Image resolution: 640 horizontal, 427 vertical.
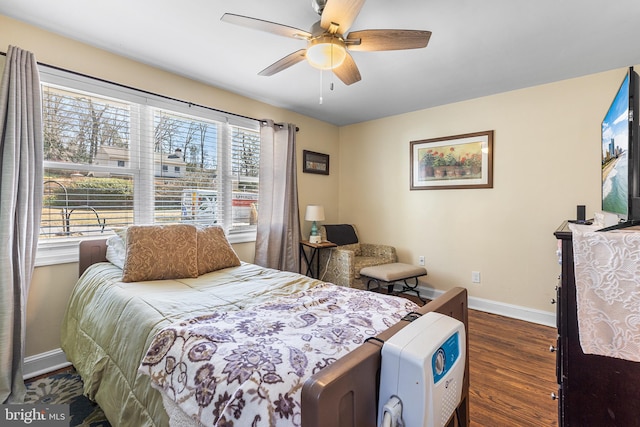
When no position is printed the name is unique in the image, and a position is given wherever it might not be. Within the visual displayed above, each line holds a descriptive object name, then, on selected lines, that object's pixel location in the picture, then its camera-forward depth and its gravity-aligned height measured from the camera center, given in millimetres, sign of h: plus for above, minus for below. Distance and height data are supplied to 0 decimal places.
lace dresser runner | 938 -269
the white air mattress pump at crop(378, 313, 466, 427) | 716 -429
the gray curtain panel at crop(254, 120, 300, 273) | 3340 +103
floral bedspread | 831 -491
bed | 719 -496
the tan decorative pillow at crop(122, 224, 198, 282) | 1955 -314
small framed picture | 3938 +661
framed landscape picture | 3236 +570
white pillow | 2105 -310
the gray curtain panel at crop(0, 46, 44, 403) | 1771 +63
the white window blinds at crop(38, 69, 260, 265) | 2152 +416
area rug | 1591 -1153
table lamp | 3682 -82
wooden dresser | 1021 -621
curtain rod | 2073 +1019
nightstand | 3568 -575
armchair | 3402 -592
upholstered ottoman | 3195 -718
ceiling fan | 1516 +994
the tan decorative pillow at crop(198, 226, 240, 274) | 2268 -342
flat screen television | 1129 +227
